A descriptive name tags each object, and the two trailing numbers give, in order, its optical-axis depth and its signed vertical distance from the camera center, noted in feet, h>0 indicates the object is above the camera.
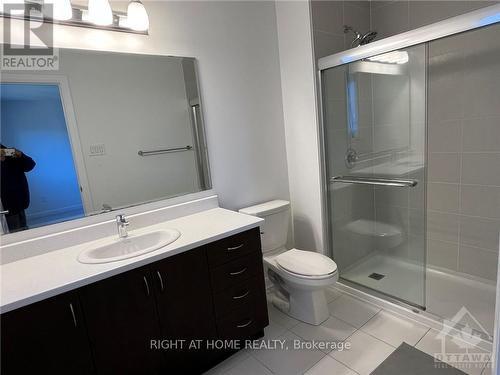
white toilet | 6.31 -2.91
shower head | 7.02 +2.03
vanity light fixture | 4.65 +2.28
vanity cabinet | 3.85 -2.48
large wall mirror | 4.84 +0.29
